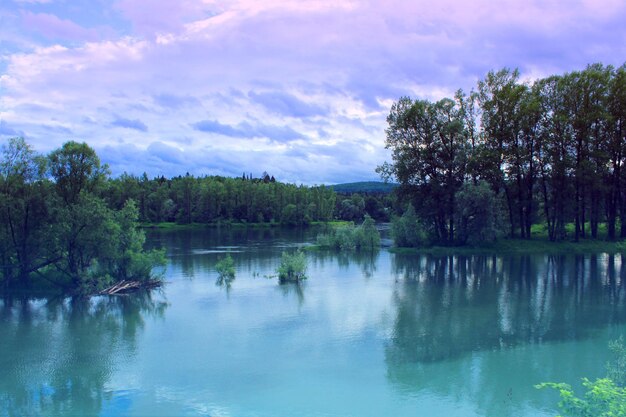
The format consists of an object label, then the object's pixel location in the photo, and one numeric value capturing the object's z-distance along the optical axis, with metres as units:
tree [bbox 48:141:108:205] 28.55
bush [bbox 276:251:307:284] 30.44
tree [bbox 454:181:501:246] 41.71
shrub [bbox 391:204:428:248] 45.84
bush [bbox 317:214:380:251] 46.56
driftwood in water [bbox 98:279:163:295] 27.14
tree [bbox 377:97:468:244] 45.00
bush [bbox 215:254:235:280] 30.75
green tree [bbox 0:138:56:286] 26.91
